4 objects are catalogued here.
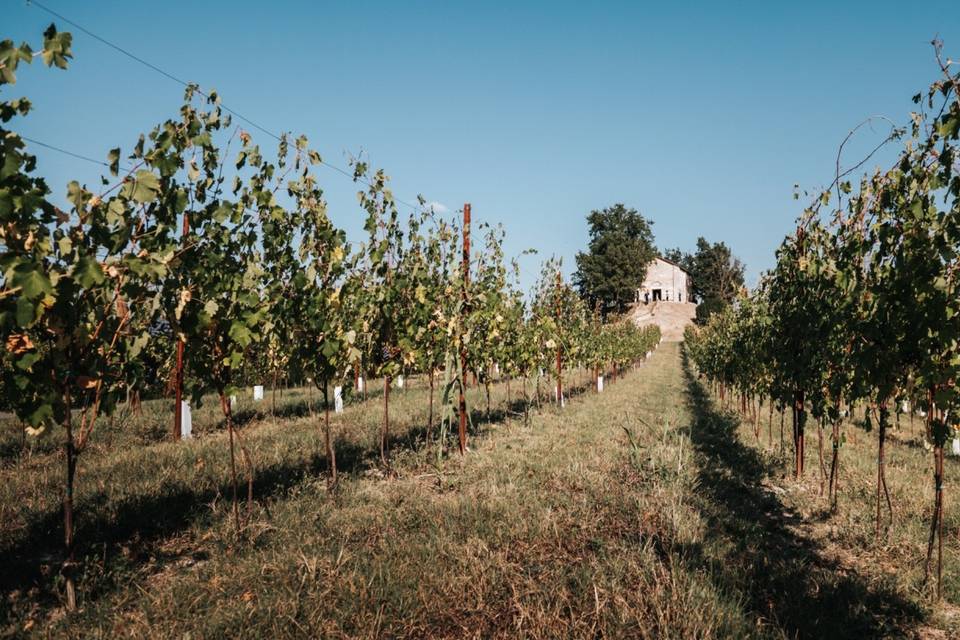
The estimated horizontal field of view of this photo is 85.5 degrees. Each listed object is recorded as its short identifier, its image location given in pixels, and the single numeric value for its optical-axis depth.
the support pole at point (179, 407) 8.67
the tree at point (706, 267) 89.19
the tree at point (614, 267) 69.56
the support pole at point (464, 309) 7.95
